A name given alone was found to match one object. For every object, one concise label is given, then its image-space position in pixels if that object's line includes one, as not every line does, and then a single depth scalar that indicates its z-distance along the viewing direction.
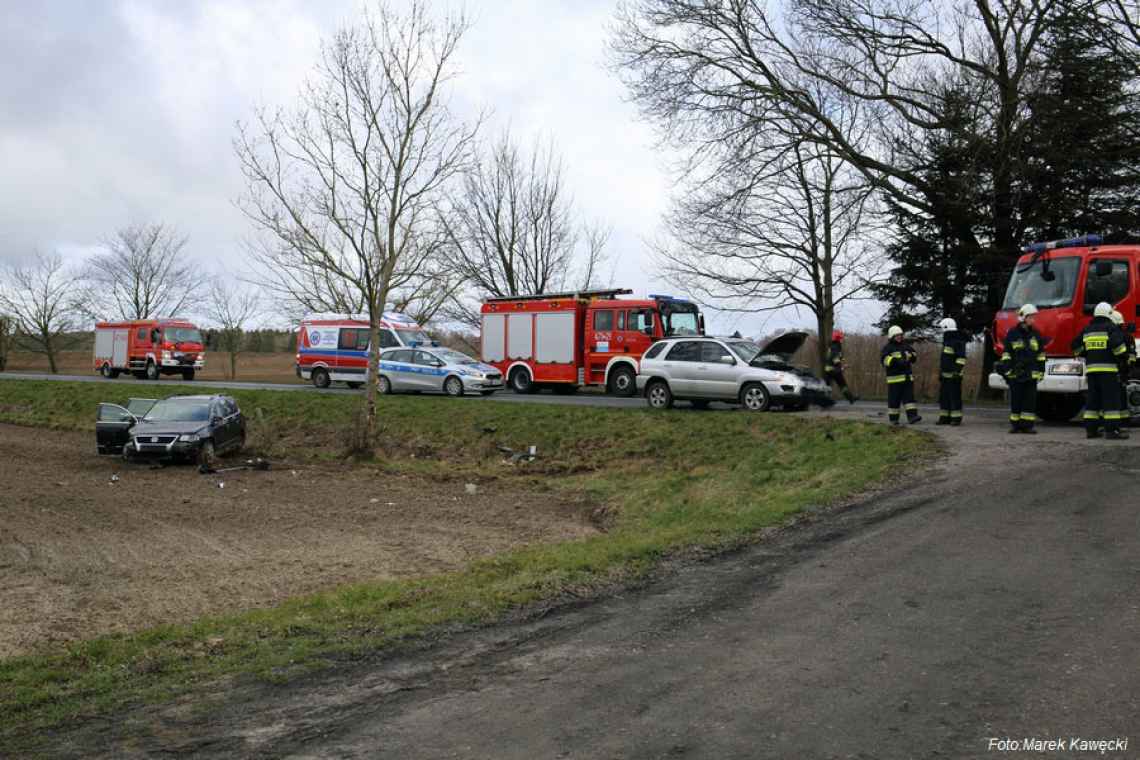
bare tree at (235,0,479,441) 18.91
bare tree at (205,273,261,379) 54.25
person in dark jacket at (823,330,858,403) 21.58
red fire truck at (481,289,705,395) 26.44
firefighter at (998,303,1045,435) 13.90
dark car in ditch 19.34
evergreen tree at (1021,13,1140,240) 22.33
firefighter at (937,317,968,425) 15.05
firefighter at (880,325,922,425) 15.29
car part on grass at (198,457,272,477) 18.77
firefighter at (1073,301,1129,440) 12.95
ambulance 30.97
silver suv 19.05
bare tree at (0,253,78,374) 57.88
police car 27.16
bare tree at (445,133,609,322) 41.19
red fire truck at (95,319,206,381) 41.59
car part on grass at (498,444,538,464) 19.17
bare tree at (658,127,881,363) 28.50
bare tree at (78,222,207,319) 60.22
